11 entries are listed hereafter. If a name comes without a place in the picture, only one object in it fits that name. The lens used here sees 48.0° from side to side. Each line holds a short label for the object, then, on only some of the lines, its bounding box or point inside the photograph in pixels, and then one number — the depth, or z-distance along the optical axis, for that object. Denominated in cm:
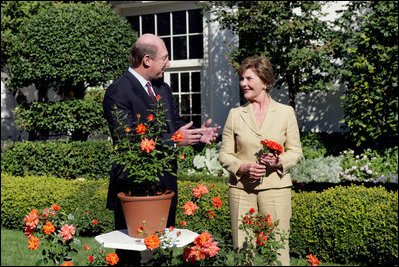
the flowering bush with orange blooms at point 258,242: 295
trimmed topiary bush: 775
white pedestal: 264
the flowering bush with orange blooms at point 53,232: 299
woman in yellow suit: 329
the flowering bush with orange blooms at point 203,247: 276
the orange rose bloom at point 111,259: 280
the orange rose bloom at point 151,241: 256
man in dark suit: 303
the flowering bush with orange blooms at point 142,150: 277
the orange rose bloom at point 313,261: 288
